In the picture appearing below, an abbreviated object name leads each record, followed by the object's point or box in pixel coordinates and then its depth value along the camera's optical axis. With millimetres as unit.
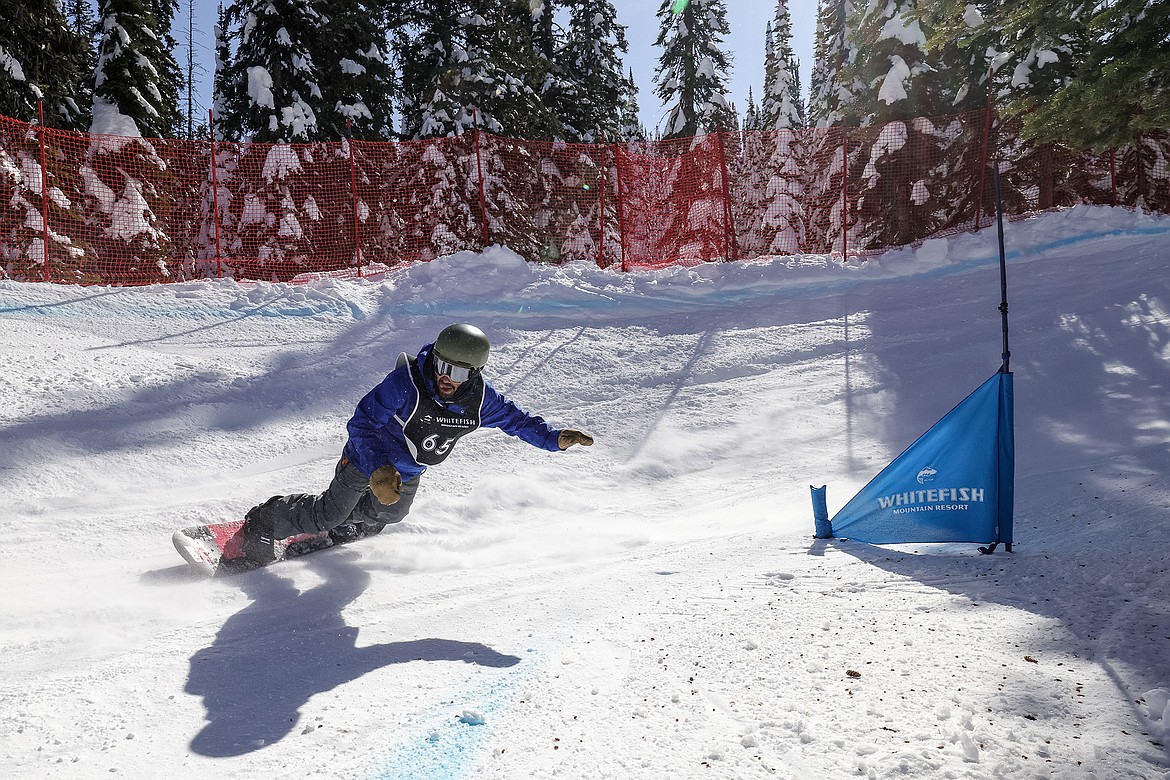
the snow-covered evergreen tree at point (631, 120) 32053
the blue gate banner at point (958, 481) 4520
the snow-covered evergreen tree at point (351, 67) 20828
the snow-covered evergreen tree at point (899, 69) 15672
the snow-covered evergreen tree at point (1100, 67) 9516
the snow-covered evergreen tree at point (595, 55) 28984
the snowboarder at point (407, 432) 4559
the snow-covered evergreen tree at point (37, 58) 16469
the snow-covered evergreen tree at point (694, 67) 30672
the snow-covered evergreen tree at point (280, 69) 18641
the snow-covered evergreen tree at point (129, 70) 18672
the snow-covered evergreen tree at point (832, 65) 21875
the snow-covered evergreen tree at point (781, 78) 33500
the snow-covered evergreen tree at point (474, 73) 19547
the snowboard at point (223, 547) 4699
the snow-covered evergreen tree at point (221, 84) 28062
